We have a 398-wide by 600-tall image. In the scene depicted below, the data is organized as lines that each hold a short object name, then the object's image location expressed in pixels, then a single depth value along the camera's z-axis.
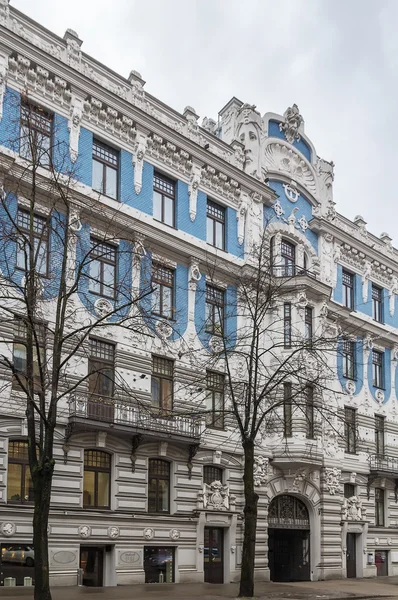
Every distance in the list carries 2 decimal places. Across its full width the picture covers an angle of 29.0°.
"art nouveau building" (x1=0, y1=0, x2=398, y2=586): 25.72
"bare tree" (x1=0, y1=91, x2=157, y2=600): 17.81
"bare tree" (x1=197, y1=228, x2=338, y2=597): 31.61
